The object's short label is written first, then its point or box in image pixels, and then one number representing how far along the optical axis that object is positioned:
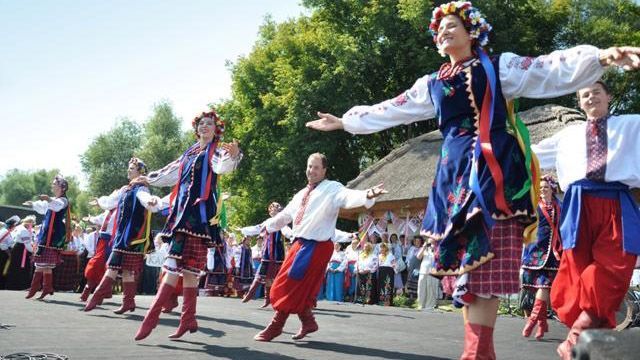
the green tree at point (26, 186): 79.12
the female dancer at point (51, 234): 11.12
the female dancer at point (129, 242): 8.75
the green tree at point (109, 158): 55.66
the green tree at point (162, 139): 53.75
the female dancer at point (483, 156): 3.33
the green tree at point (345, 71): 25.16
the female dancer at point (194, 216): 6.20
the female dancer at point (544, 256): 7.64
